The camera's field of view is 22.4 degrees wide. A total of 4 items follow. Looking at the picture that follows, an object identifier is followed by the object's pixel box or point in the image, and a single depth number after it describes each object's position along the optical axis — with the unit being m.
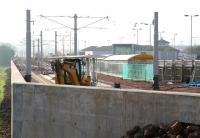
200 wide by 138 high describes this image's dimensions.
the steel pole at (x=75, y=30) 42.88
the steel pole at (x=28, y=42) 31.93
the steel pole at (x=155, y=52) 30.41
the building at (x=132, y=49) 78.12
